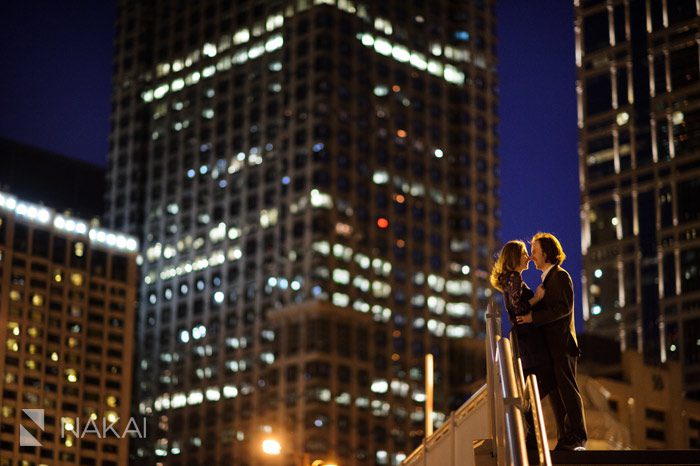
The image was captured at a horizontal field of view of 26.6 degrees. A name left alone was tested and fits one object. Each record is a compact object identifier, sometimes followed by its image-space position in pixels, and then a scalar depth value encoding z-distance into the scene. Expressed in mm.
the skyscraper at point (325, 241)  173500
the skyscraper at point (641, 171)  156500
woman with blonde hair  14180
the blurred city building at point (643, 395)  128750
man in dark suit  13812
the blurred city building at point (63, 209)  185150
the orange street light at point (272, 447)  32875
